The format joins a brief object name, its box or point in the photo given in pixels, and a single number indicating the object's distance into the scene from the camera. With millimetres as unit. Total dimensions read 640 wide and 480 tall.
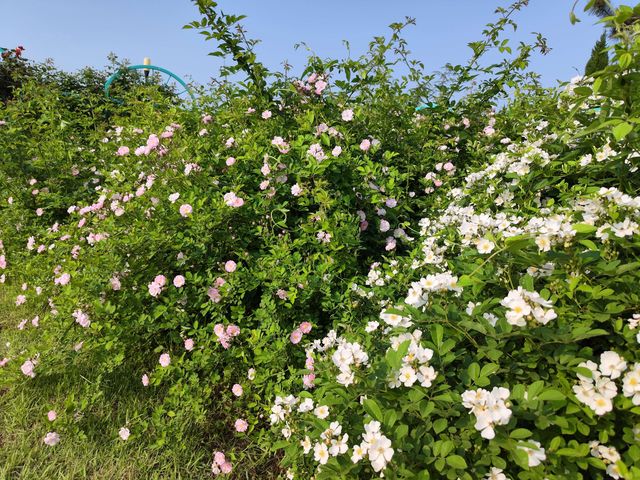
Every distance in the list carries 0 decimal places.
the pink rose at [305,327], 1899
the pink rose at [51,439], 1838
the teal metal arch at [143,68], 6715
